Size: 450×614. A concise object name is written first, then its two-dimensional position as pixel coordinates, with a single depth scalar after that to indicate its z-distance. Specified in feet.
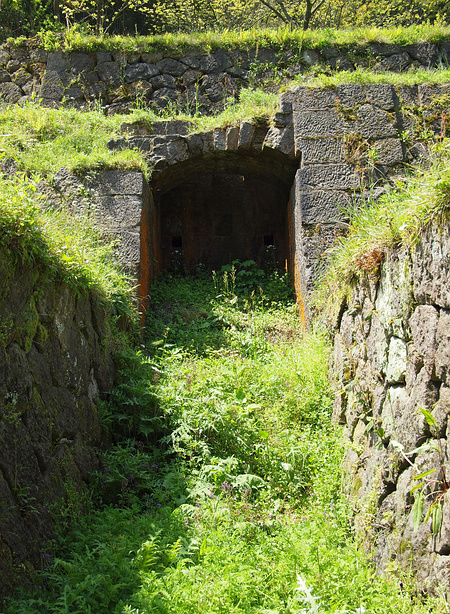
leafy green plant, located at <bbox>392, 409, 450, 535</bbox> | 6.79
